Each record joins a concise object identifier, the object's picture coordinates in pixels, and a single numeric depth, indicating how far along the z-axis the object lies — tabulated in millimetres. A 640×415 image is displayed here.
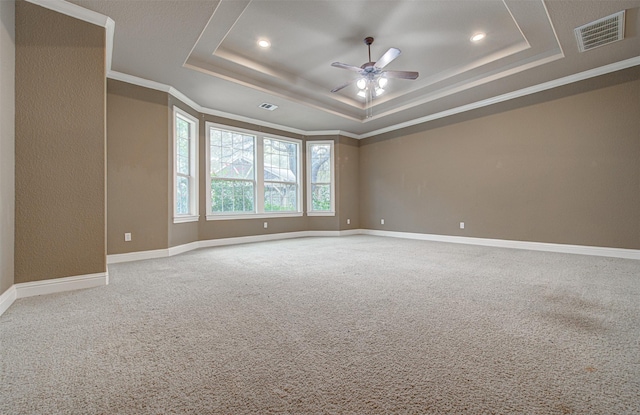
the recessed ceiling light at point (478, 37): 3537
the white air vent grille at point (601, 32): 2956
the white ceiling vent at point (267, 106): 5137
